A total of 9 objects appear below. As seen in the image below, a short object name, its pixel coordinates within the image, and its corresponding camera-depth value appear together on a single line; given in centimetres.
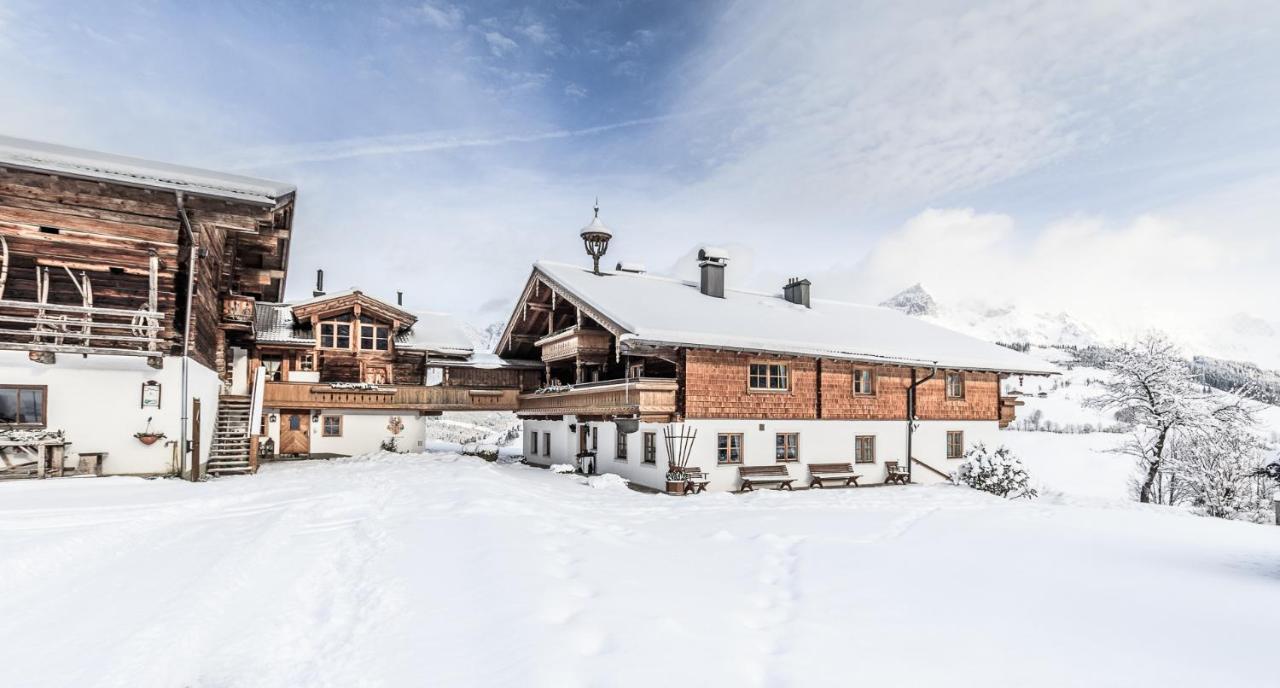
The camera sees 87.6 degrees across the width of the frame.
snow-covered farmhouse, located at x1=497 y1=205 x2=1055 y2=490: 2103
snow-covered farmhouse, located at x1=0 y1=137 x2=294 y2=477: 1598
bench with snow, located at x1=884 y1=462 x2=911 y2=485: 2481
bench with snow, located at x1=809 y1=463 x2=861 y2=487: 2272
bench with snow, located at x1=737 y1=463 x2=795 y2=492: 2138
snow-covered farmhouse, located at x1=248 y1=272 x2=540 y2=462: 2702
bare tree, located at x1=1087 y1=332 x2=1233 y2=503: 3127
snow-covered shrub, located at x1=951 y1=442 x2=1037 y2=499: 2275
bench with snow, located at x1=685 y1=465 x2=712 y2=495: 2017
